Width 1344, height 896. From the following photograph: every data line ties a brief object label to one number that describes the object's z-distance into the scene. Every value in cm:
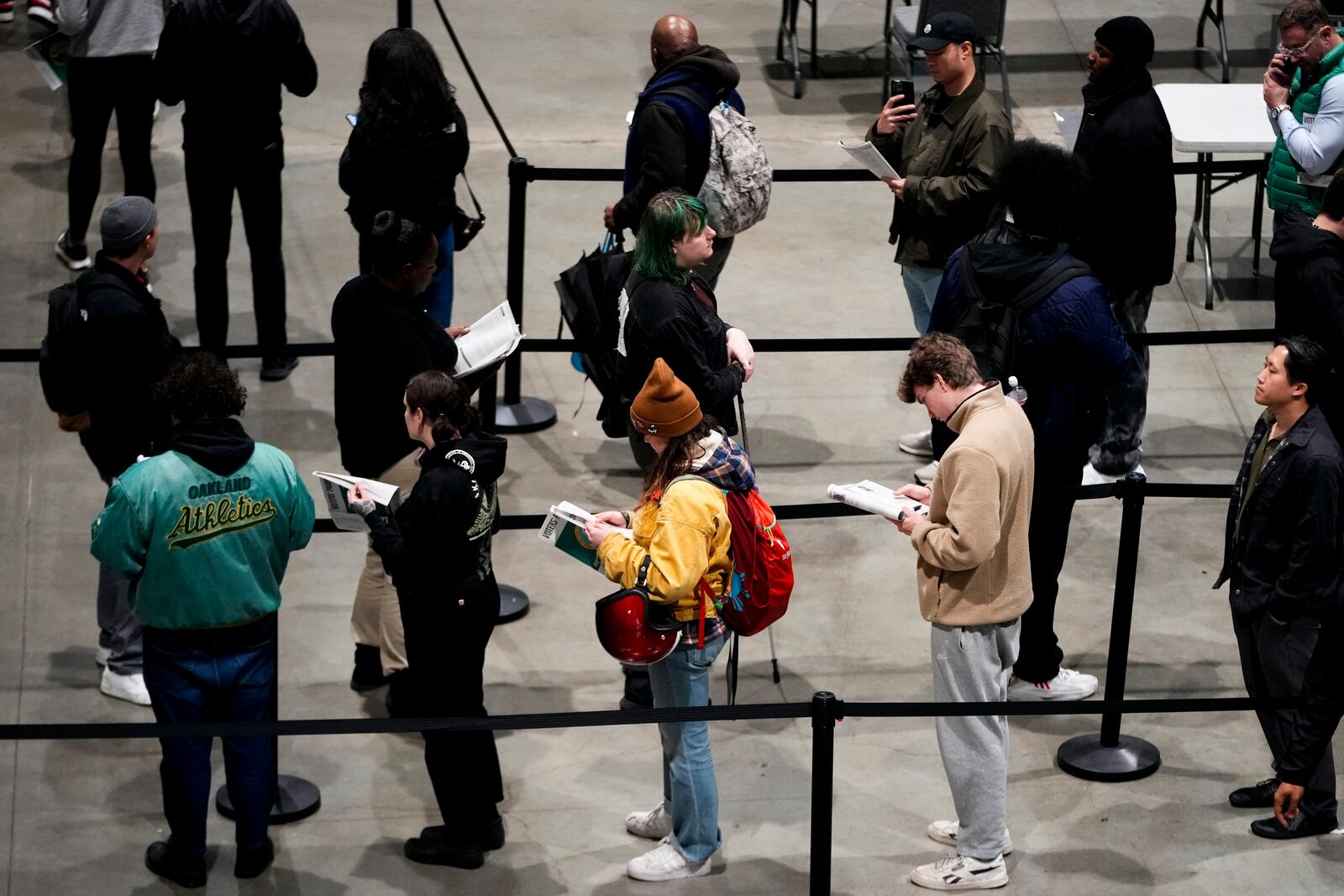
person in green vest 1437
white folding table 1789
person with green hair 1146
